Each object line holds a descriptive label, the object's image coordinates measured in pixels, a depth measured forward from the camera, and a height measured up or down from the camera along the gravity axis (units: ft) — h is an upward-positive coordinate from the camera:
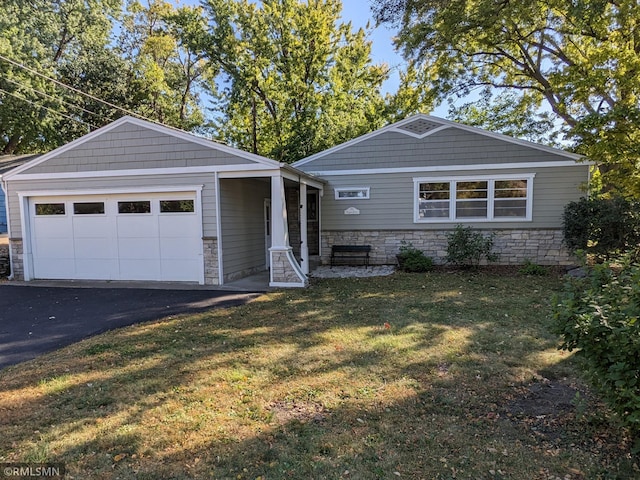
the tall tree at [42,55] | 55.47 +26.11
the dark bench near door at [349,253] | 36.91 -3.81
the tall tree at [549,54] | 25.32 +16.68
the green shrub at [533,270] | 30.60 -4.73
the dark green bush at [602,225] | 27.53 -0.98
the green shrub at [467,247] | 31.99 -2.90
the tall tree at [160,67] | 66.95 +28.87
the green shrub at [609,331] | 6.91 -2.36
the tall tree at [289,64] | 57.72 +24.55
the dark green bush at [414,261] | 33.35 -4.25
